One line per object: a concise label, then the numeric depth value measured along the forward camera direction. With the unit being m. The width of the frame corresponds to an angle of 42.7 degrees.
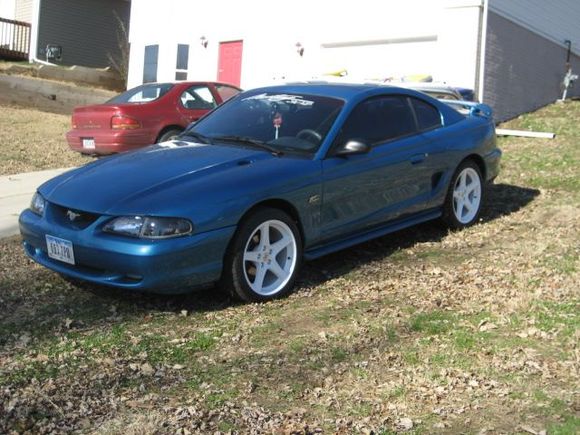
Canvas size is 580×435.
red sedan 10.54
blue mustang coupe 4.71
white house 13.71
